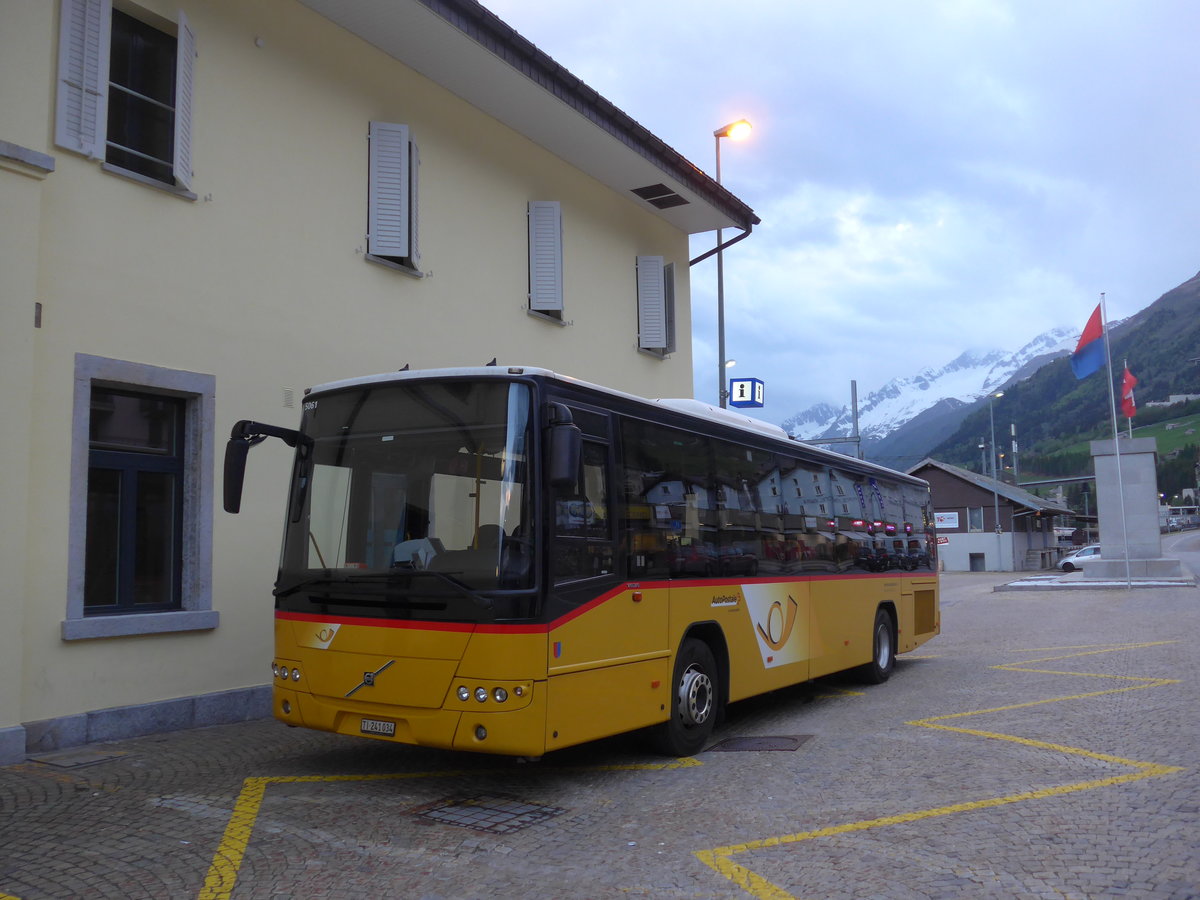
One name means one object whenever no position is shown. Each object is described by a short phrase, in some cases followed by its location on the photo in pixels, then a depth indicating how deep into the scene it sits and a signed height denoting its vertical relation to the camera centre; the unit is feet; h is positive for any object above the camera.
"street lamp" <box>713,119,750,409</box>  64.61 +14.64
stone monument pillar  105.91 +2.88
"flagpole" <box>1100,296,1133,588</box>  98.73 +10.42
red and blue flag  100.42 +19.00
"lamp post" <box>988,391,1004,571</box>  200.68 -1.91
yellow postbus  20.65 -0.56
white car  174.09 -3.68
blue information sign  65.77 +9.67
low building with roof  204.23 +3.65
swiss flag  110.11 +15.55
